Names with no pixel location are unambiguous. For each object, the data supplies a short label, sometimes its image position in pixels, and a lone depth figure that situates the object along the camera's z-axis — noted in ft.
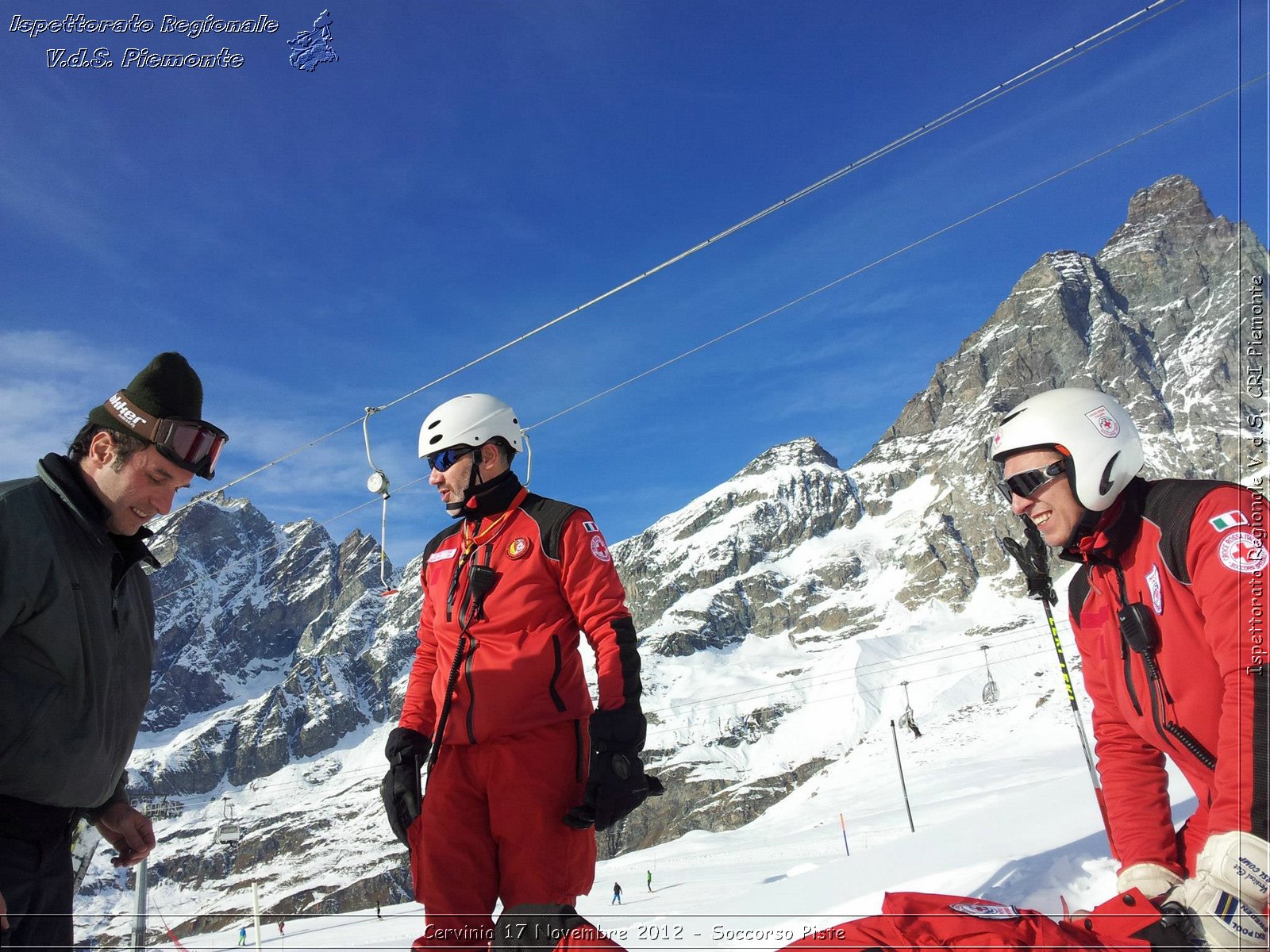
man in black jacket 9.27
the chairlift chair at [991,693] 277.74
